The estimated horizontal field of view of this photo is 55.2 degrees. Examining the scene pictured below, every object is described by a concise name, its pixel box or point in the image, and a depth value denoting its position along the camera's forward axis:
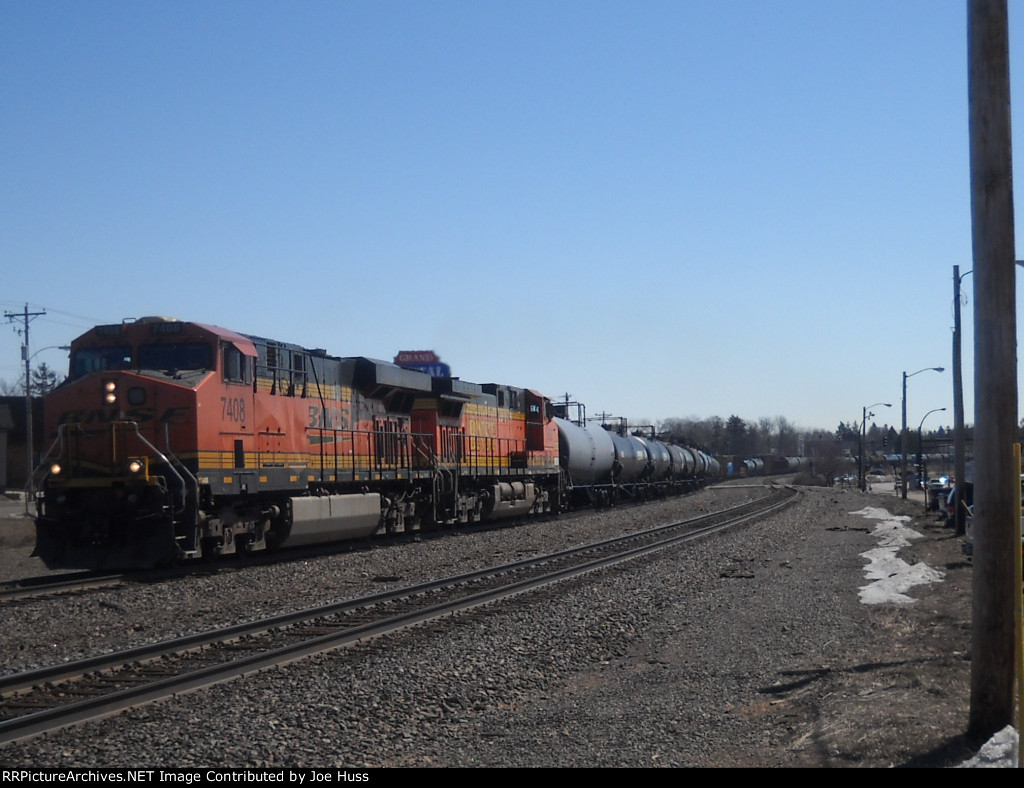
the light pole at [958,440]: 24.86
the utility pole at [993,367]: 6.47
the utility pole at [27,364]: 40.56
